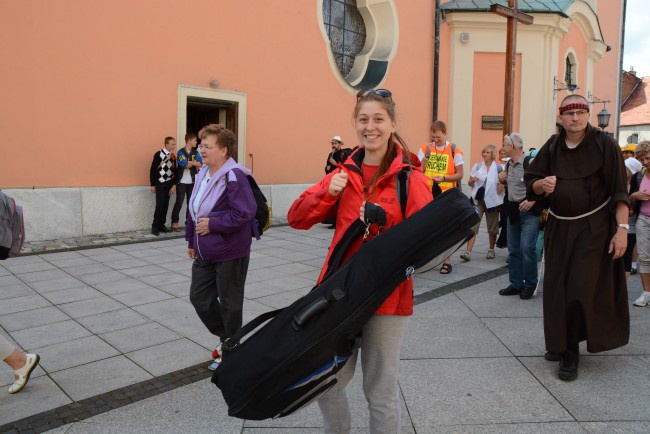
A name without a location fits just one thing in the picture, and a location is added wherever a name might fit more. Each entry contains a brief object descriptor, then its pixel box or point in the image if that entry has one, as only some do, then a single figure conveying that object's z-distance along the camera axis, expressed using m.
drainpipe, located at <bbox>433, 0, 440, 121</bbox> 15.37
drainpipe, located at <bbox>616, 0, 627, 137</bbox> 25.58
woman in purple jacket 3.51
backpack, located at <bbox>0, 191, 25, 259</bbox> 3.16
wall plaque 16.03
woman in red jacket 2.21
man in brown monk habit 3.66
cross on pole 10.16
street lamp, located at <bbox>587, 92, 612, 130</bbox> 19.02
